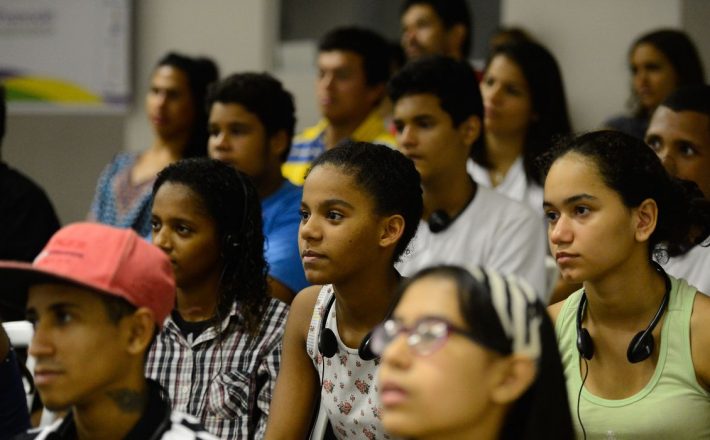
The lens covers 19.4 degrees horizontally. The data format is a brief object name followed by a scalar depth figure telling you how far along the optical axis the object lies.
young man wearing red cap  4.06
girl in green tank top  4.76
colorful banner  11.84
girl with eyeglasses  3.39
